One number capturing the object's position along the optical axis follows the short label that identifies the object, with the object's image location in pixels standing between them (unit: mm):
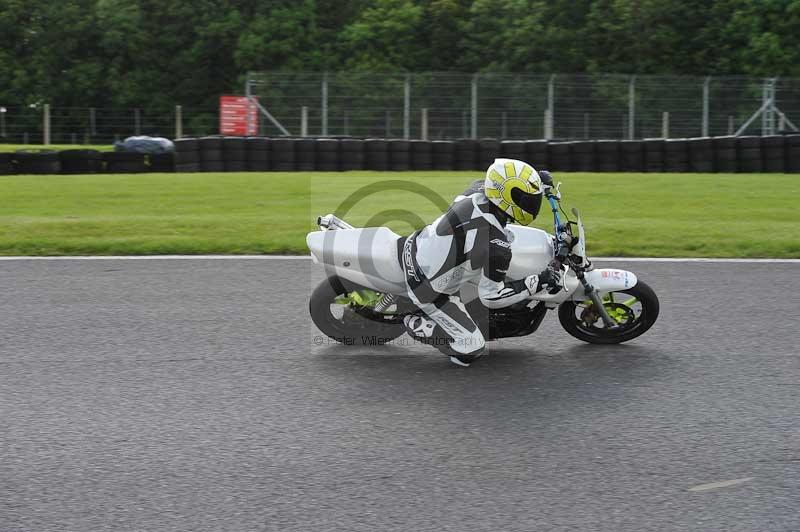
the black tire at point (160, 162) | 18103
